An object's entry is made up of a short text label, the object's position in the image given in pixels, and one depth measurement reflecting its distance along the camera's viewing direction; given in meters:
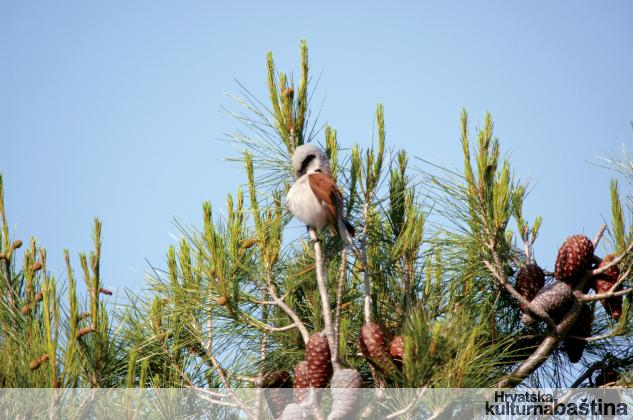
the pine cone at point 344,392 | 5.79
